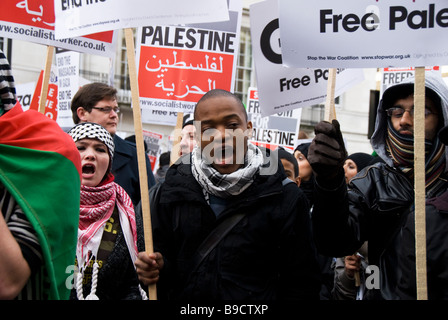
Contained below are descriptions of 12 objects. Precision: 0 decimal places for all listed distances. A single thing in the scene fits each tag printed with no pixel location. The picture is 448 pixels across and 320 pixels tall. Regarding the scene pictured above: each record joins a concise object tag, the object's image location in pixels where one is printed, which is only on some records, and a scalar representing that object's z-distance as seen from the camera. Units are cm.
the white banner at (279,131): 702
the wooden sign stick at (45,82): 414
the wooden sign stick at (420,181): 223
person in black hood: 237
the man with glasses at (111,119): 432
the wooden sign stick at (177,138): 471
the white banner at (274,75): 430
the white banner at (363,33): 260
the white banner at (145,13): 304
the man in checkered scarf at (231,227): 248
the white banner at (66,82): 666
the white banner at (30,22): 459
